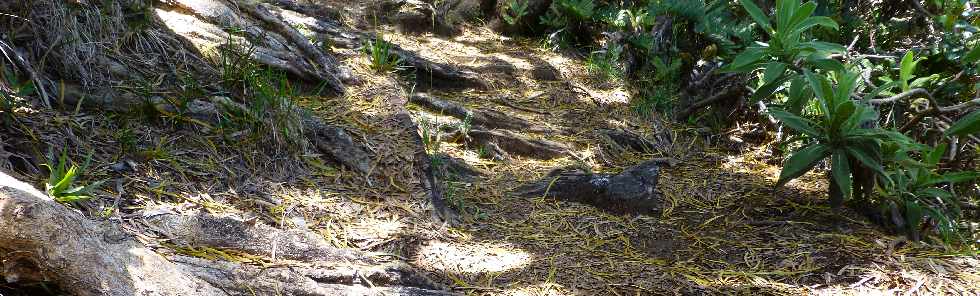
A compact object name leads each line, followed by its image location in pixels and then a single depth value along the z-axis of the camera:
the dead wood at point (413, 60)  5.15
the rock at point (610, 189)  3.74
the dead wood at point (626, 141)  4.77
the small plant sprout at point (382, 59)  4.73
